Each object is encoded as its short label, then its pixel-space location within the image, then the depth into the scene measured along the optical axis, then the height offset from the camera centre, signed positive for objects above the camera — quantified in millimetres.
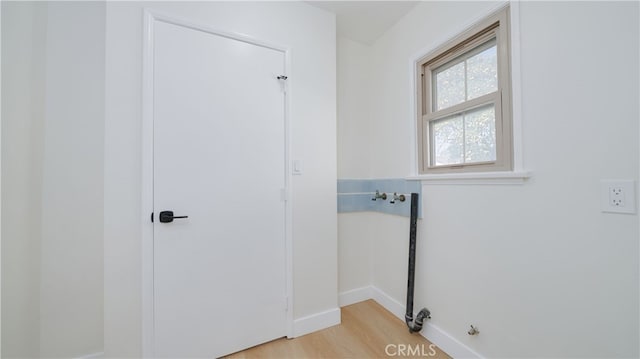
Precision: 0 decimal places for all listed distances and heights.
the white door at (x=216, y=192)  1407 -59
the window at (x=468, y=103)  1331 +542
